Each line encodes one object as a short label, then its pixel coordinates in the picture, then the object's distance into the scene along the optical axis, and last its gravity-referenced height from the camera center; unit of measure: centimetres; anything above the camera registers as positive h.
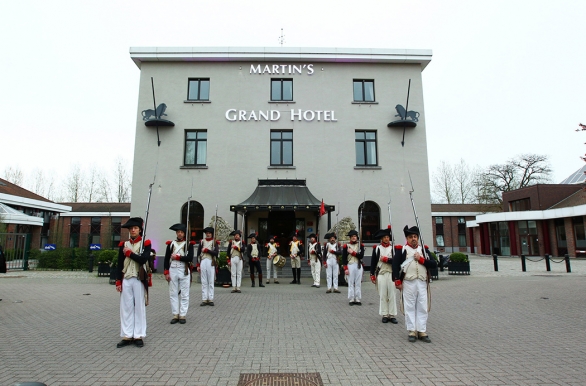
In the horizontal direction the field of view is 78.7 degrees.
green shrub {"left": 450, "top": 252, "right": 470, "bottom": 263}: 1829 -72
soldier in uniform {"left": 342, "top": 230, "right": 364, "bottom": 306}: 1032 -62
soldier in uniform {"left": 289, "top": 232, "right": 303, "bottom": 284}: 1503 -55
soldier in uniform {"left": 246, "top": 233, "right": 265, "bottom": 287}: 1434 -48
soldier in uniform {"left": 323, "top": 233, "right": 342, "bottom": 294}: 1255 -57
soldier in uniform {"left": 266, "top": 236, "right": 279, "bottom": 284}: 1522 -51
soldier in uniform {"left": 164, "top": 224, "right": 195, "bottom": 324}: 787 -59
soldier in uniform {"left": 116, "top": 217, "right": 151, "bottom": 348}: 614 -67
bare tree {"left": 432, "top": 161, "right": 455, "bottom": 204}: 5309 +829
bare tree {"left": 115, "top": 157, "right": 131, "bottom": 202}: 4491 +699
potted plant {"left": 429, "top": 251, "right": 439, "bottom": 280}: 1623 -136
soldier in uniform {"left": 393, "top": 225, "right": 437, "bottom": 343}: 642 -75
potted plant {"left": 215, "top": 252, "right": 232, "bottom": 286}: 1444 -127
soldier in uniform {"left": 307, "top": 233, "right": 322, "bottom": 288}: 1441 -54
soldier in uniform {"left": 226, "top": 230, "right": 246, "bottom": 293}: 1252 -50
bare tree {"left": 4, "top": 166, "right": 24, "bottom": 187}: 4322 +835
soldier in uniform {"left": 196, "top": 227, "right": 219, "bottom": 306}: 1019 -53
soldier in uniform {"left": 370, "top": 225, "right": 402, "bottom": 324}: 810 -71
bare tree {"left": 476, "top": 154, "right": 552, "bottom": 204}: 4591 +861
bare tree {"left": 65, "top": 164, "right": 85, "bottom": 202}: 4684 +732
